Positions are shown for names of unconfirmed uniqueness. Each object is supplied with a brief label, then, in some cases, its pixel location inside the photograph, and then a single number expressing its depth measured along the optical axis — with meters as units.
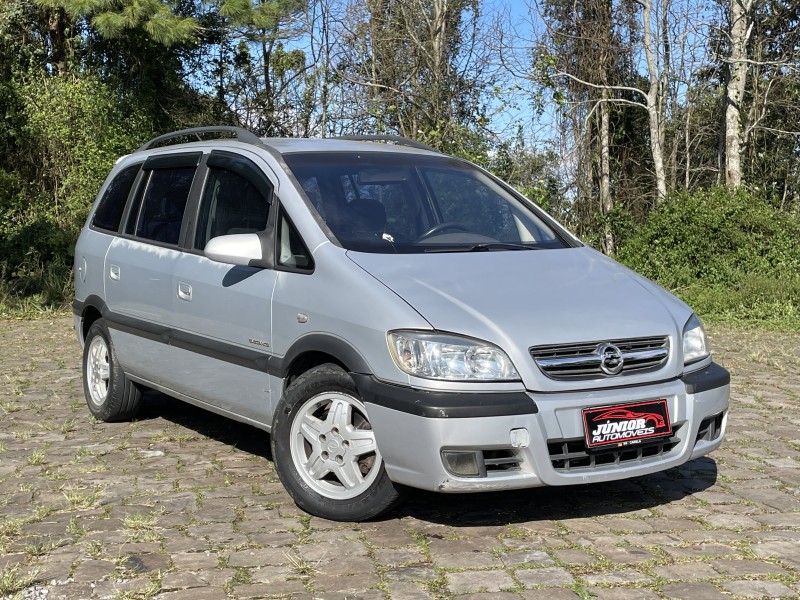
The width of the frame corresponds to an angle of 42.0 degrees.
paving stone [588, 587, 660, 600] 3.93
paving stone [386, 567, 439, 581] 4.13
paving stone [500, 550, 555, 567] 4.31
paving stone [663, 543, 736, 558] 4.42
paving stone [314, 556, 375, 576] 4.21
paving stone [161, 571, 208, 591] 4.05
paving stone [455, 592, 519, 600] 3.92
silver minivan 4.41
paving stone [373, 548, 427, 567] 4.31
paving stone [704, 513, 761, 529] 4.84
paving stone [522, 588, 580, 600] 3.93
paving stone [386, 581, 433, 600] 3.93
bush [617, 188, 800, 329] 16.39
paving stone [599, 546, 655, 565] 4.34
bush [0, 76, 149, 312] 19.61
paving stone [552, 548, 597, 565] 4.32
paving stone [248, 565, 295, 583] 4.14
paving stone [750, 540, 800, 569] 4.35
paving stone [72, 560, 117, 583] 4.14
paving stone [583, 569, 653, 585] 4.10
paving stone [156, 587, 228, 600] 3.93
